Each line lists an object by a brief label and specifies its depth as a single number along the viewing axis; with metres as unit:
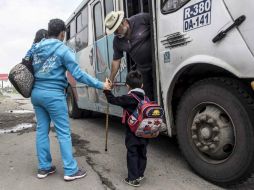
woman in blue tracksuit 4.01
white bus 3.20
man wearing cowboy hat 4.58
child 3.77
